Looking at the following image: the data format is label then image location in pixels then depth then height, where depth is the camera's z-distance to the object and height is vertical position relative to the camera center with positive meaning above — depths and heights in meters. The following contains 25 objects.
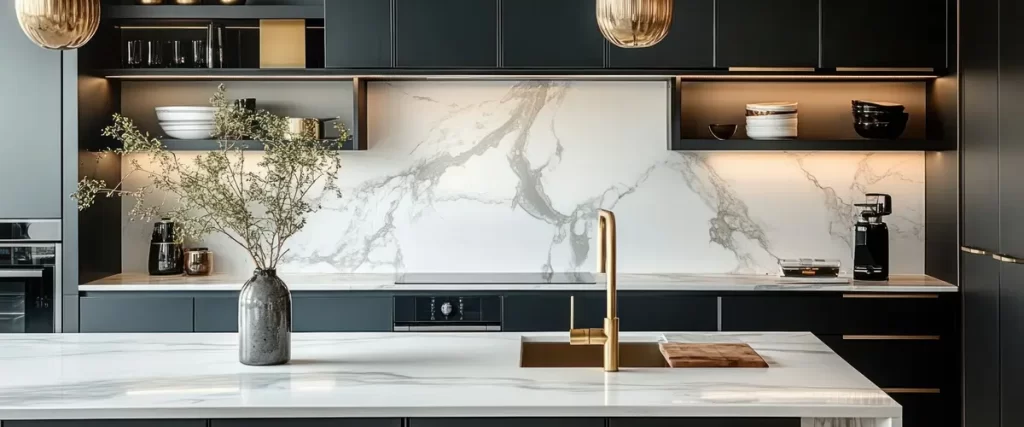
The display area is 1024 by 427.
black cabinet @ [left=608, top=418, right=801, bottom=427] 2.04 -0.44
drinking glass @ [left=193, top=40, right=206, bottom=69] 4.39 +0.67
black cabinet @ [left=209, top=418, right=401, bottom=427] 2.03 -0.44
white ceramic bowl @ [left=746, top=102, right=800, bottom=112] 4.29 +0.43
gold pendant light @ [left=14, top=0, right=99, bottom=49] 2.23 +0.41
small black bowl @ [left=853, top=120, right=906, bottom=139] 4.30 +0.33
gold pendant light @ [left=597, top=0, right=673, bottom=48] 2.30 +0.43
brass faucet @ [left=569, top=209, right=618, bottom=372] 2.31 -0.29
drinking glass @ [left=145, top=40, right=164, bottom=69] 4.39 +0.66
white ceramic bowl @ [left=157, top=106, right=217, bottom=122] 4.32 +0.40
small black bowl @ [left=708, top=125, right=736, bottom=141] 4.32 +0.33
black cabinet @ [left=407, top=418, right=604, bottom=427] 2.05 -0.44
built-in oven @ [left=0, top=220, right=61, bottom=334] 4.10 -0.27
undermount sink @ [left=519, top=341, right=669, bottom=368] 2.68 -0.40
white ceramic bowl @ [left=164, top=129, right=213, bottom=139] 4.34 +0.31
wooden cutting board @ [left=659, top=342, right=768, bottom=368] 2.38 -0.36
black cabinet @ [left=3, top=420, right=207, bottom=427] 2.03 -0.44
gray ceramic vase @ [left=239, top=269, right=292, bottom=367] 2.37 -0.27
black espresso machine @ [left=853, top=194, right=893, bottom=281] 4.28 -0.16
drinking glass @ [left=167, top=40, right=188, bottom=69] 4.39 +0.65
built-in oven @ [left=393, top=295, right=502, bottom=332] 4.10 -0.43
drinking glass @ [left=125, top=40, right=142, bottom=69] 4.40 +0.65
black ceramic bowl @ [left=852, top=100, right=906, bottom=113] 4.28 +0.43
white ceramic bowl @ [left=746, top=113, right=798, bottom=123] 4.29 +0.38
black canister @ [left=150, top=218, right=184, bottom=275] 4.44 -0.20
